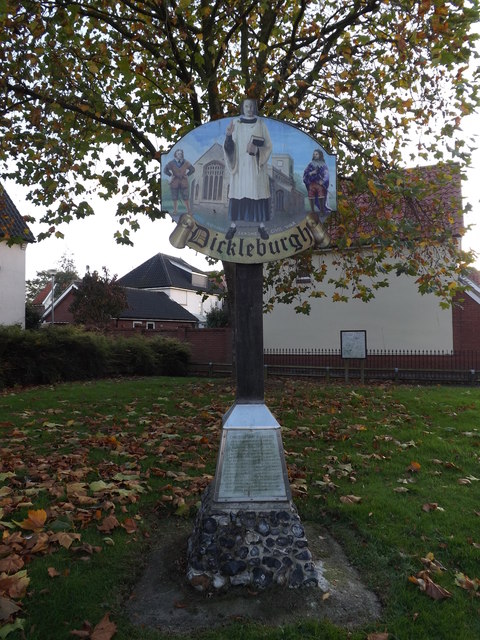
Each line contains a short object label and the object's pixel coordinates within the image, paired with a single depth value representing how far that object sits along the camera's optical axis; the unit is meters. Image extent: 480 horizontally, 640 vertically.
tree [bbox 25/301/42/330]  29.22
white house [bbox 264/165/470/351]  20.52
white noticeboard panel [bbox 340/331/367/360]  15.71
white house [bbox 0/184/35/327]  24.47
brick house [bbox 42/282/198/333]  40.16
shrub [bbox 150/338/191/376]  20.11
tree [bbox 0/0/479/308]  8.06
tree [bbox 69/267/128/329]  32.44
